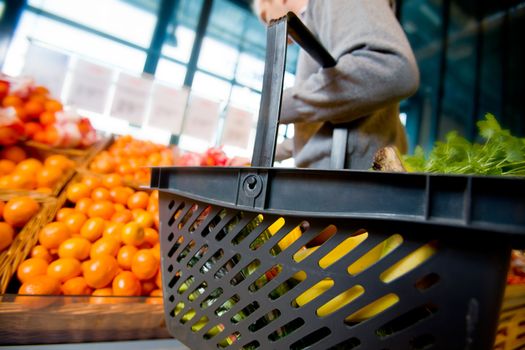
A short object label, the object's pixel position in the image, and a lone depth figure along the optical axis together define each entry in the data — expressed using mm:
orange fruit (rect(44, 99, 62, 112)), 1111
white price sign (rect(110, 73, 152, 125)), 1247
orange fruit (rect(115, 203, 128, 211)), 862
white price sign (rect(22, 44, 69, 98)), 1098
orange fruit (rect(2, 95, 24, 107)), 969
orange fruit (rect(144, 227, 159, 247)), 749
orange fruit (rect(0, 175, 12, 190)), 812
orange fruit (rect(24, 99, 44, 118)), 1049
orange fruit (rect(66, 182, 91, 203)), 836
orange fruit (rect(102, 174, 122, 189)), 944
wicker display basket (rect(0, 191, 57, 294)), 596
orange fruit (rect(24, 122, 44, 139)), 1017
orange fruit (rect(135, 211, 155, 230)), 787
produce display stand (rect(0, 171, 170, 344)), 458
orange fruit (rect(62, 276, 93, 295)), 604
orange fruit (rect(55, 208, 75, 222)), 755
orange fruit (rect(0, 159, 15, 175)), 877
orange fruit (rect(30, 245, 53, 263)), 647
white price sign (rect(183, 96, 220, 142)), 1443
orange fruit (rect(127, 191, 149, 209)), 912
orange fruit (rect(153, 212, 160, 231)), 827
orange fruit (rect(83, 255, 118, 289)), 619
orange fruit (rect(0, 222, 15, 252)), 634
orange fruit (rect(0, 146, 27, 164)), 935
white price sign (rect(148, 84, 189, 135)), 1342
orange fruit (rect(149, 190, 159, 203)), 919
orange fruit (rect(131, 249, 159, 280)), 659
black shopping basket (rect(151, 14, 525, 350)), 179
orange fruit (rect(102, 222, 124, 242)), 721
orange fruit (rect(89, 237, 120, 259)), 668
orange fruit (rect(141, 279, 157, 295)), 681
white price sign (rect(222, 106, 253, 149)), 1518
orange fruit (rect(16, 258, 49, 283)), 593
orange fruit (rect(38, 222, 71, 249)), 666
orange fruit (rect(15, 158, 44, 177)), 887
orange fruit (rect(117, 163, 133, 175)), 1116
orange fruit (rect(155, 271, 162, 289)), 692
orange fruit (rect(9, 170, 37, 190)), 837
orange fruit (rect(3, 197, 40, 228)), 675
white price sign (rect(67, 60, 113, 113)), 1164
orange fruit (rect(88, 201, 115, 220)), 796
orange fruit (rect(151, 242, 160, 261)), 703
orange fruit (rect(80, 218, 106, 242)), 718
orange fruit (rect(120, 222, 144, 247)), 706
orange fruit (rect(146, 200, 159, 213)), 887
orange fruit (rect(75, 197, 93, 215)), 806
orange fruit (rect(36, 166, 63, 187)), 886
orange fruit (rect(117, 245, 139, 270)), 678
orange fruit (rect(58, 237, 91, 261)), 649
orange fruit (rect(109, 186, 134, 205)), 912
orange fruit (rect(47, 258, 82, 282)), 609
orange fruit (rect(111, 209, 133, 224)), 807
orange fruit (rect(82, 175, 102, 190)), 897
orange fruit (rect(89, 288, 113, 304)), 534
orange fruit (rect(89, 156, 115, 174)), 1055
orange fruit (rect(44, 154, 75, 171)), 946
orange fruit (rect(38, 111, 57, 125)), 1062
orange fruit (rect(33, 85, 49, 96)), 1106
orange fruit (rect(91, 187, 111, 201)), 862
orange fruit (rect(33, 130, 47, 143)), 1032
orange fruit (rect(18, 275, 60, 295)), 549
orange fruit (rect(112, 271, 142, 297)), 620
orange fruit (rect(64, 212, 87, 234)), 728
